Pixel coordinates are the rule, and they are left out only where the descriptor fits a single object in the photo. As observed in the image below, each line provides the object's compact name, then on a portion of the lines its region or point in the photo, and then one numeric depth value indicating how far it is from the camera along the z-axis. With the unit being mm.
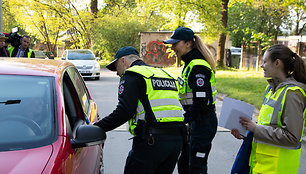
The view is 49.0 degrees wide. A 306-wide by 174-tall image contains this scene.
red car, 2045
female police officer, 3090
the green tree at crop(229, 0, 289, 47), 40719
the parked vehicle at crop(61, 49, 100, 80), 16362
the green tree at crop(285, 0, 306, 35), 39512
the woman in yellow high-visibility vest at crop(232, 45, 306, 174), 2211
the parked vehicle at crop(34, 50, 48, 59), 24503
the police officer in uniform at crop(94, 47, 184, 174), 2477
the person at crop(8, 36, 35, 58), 7895
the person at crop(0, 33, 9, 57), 7750
